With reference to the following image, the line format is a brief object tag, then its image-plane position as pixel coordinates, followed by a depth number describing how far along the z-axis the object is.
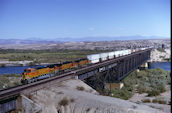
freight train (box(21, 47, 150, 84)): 27.03
